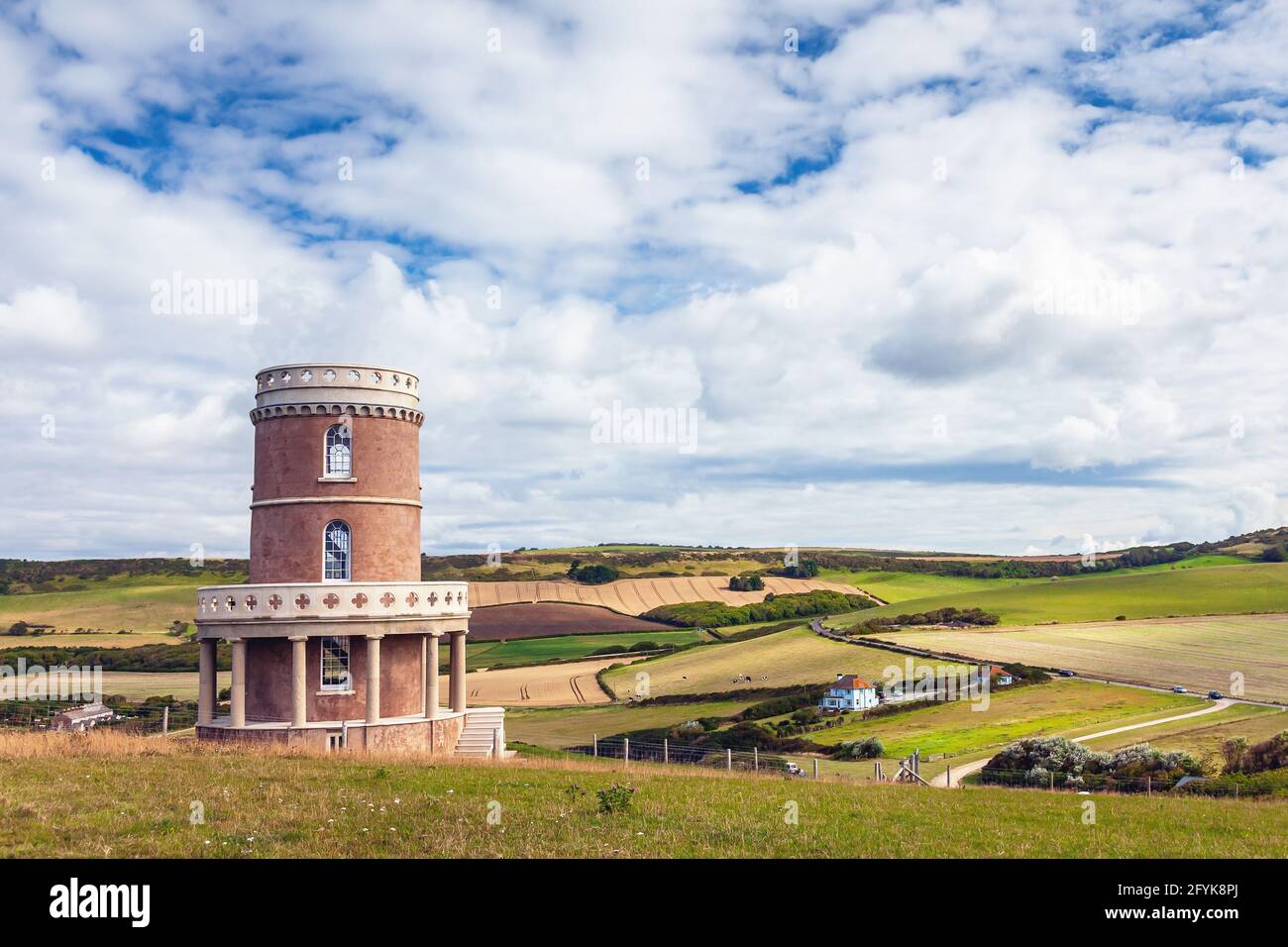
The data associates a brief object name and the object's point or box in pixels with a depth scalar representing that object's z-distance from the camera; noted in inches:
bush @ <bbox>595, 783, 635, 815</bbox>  705.0
